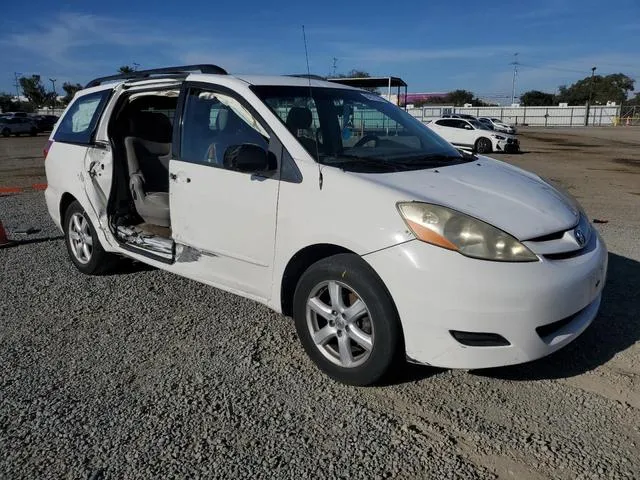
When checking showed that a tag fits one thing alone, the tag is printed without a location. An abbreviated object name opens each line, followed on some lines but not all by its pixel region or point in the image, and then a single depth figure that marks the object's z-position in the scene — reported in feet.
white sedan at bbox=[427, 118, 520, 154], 75.36
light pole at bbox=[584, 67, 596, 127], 218.44
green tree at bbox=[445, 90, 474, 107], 324.60
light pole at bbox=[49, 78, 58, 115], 300.81
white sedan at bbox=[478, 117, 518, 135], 118.27
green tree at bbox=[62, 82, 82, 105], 282.97
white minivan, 8.84
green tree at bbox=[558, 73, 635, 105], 317.22
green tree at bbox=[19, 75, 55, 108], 288.71
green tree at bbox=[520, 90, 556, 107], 341.62
